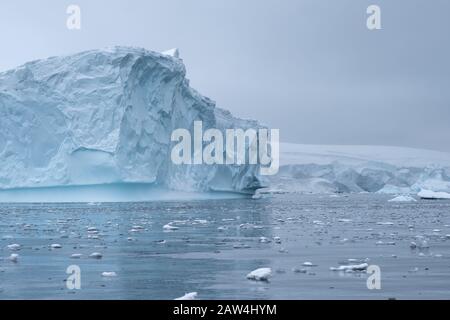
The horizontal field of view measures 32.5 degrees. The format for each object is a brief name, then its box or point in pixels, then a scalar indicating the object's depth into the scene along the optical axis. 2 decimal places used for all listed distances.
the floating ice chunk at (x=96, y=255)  11.26
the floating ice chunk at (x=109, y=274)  9.14
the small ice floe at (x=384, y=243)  13.44
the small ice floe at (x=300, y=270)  9.51
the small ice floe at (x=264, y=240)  14.25
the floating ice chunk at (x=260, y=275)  8.75
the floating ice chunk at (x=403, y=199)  43.97
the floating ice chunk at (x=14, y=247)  12.55
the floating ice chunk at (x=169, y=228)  17.56
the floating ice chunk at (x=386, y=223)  19.81
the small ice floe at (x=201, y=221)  20.34
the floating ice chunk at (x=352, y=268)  9.56
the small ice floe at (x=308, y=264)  10.20
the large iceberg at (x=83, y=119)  33.09
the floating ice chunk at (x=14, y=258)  10.88
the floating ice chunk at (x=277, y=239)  14.22
